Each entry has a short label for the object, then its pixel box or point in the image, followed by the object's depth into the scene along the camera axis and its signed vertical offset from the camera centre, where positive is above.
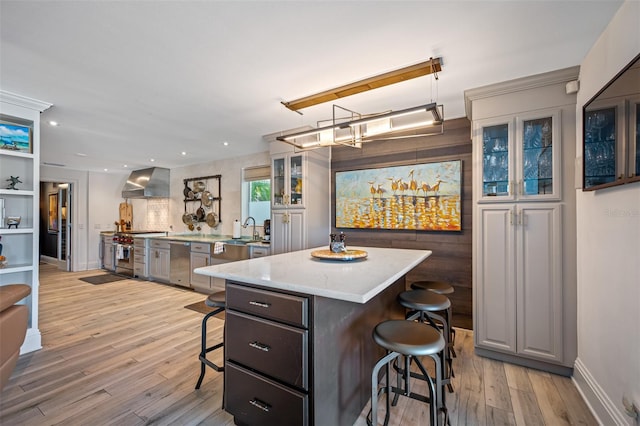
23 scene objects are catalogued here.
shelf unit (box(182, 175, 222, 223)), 5.52 +0.31
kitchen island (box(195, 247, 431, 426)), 1.39 -0.70
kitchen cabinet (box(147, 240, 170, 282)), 5.18 -0.91
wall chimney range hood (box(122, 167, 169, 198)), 6.09 +0.63
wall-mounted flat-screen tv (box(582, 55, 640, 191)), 1.38 +0.45
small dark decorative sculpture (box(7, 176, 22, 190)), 2.71 +0.30
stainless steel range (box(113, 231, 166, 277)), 5.82 -0.83
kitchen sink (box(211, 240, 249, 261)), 4.23 -0.61
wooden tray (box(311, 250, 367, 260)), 2.12 -0.33
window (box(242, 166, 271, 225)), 4.98 +0.35
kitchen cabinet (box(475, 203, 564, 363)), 2.27 -0.57
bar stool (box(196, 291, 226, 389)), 2.02 -0.77
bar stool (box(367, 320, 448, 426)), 1.36 -0.65
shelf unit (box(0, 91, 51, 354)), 2.62 +0.06
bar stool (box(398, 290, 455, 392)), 1.93 -0.64
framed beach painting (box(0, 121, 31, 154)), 2.62 +0.71
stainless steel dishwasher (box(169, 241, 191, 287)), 4.89 -0.89
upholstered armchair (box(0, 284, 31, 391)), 1.55 -0.66
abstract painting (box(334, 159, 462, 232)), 3.19 +0.19
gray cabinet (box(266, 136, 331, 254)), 3.70 +0.20
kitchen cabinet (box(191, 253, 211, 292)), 4.59 -1.06
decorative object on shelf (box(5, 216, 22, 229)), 2.65 -0.08
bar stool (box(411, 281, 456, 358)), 2.35 -0.63
